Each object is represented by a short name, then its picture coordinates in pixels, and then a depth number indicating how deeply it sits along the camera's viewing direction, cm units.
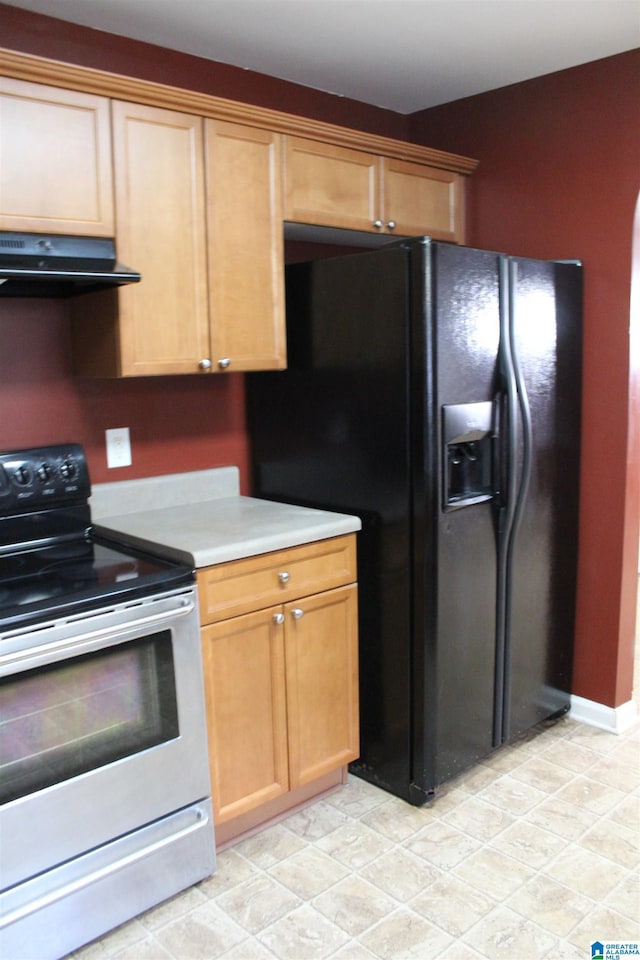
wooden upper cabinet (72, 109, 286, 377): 216
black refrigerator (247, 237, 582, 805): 231
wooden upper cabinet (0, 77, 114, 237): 193
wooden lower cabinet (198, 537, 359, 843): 216
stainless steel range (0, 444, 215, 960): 174
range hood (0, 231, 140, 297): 189
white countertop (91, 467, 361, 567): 215
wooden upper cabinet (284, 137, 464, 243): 250
